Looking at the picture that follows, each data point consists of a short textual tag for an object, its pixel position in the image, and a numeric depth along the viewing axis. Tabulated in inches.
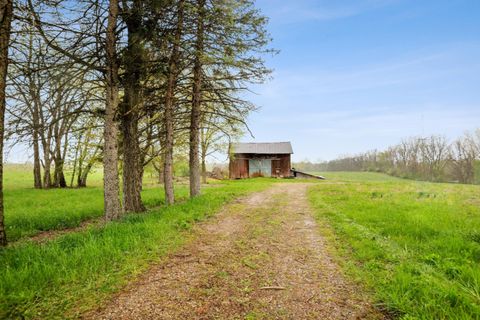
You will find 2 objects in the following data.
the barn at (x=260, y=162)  1577.3
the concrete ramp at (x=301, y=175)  1764.8
